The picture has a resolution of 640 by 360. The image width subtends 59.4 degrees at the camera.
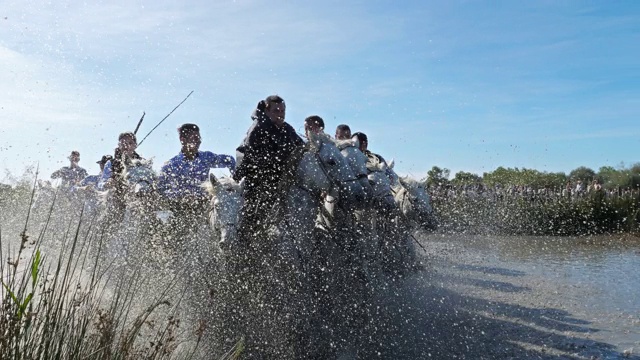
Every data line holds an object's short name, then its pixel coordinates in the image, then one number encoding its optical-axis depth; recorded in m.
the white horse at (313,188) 5.05
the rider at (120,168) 6.87
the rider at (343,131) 8.28
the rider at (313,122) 6.93
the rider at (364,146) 7.77
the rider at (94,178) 9.56
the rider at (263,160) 5.36
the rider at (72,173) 11.68
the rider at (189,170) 6.39
